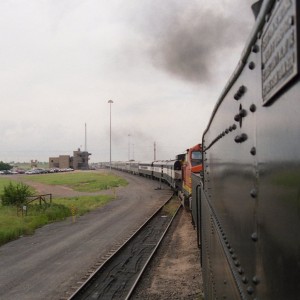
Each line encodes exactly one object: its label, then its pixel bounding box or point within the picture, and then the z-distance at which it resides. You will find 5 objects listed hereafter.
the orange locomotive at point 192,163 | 18.20
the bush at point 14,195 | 26.05
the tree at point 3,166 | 140.02
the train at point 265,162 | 1.18
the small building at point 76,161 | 134.00
